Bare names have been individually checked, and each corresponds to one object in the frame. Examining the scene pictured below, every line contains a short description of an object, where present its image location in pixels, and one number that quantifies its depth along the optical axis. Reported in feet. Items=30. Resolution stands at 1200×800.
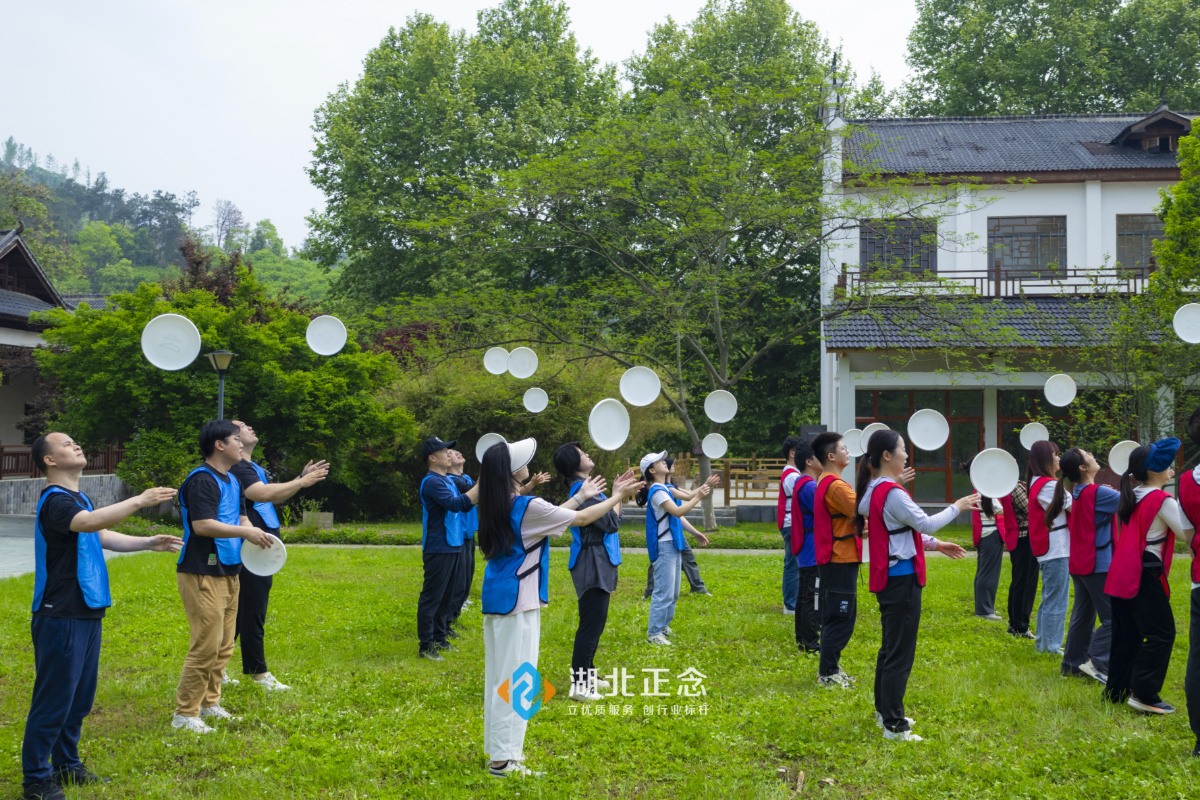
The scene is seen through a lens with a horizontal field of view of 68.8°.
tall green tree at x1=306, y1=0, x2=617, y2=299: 93.66
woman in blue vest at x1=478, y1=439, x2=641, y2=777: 15.08
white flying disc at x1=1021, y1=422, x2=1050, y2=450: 32.76
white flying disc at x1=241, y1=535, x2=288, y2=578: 18.21
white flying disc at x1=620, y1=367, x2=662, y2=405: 31.01
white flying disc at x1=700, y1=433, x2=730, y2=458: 35.24
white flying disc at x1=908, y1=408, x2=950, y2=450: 28.99
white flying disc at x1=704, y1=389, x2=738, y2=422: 36.83
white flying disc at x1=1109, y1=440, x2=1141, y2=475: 26.40
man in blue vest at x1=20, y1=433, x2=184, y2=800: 13.99
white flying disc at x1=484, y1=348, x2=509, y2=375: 42.73
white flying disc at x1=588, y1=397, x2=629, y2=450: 21.16
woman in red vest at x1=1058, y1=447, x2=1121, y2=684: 20.77
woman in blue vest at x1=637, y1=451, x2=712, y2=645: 25.11
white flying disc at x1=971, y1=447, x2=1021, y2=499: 22.07
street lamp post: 45.50
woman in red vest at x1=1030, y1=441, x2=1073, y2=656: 23.59
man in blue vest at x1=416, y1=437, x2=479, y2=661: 23.79
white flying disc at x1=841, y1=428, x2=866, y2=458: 33.53
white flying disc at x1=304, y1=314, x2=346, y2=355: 33.60
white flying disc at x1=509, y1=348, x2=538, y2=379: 41.96
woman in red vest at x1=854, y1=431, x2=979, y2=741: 16.69
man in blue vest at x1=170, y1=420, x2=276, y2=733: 17.20
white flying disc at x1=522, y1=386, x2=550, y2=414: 42.45
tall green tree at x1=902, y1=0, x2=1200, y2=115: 103.09
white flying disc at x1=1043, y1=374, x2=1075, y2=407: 41.45
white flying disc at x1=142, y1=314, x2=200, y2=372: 25.20
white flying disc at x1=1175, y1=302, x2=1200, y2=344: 35.47
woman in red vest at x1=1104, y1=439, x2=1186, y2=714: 17.99
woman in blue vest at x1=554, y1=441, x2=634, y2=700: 20.02
